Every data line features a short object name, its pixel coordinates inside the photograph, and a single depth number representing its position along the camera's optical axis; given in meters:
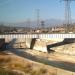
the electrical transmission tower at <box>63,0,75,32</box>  66.40
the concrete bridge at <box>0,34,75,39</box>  63.44
